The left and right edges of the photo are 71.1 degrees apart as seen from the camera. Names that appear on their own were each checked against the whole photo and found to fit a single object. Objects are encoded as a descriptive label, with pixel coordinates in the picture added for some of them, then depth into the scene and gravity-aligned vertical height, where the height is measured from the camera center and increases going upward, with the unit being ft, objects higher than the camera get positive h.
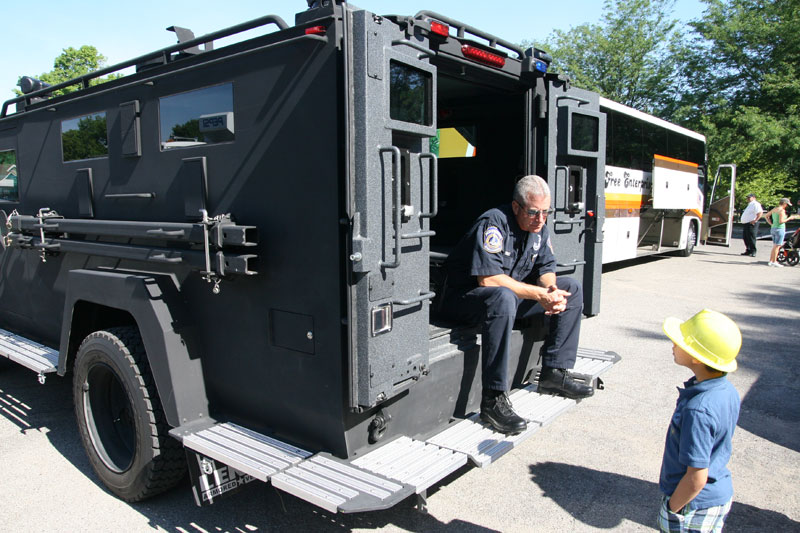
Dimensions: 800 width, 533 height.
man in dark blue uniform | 10.69 -1.65
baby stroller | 46.80 -3.64
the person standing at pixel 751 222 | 51.78 -1.28
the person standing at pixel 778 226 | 45.93 -1.47
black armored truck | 7.96 -0.79
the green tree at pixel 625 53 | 90.48 +25.98
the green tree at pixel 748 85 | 68.39 +16.20
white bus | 40.50 +2.05
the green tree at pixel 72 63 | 80.59 +22.04
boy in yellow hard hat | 6.91 -2.78
